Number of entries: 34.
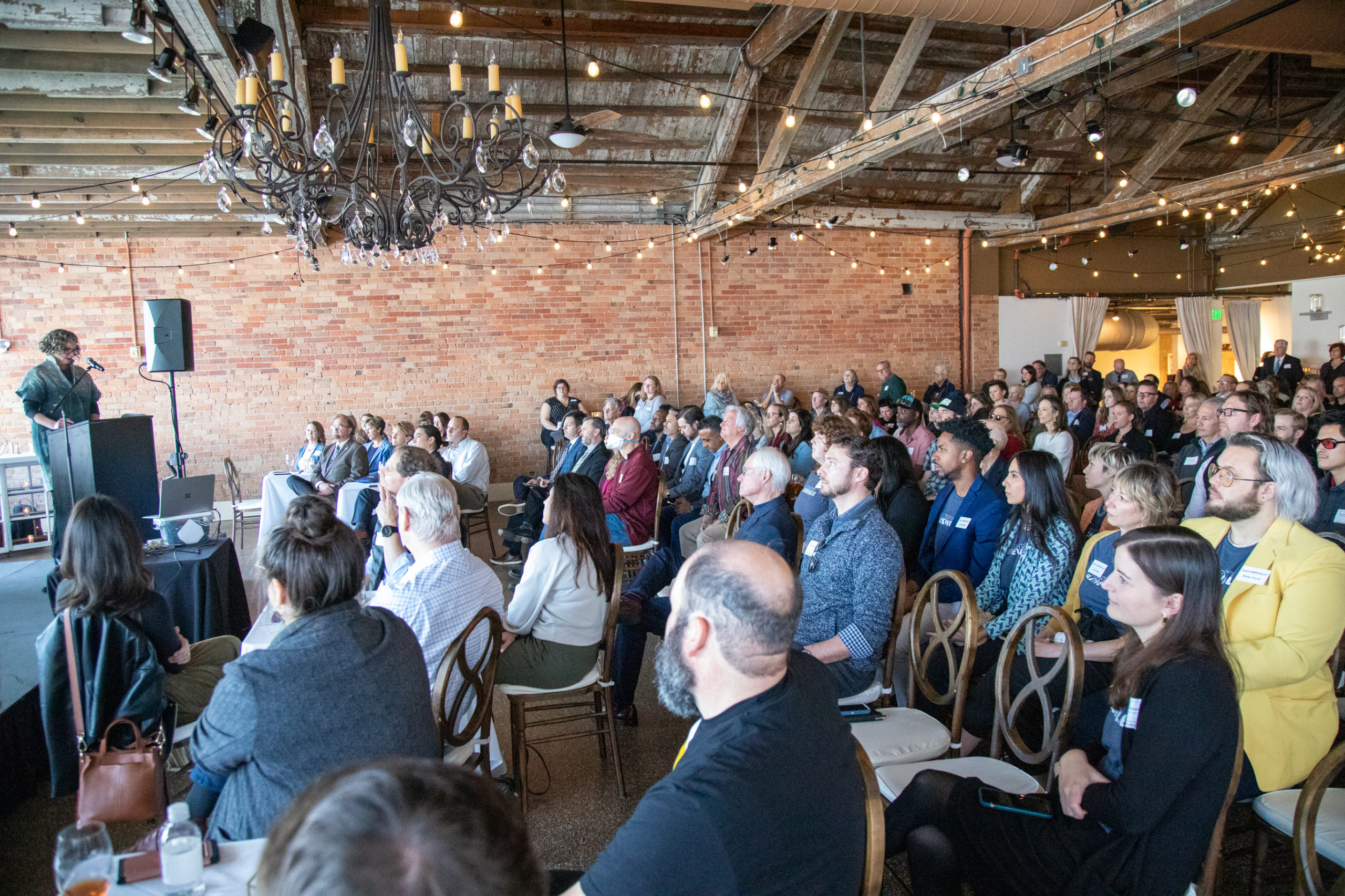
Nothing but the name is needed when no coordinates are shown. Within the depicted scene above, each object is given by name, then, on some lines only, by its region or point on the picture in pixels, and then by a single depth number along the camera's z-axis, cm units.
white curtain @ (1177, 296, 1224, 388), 1392
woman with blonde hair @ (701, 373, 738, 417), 1001
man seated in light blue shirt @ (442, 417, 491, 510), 655
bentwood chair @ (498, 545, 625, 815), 272
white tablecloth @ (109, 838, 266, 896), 138
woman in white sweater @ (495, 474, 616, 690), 275
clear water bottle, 136
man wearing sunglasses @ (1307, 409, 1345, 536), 359
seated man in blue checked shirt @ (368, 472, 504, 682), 236
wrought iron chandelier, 329
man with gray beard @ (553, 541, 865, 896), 110
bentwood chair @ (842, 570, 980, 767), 227
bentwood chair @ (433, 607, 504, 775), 215
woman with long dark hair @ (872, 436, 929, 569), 379
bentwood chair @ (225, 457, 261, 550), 686
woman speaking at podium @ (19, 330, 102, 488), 523
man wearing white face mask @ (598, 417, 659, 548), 489
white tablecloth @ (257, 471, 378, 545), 582
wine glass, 128
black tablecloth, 365
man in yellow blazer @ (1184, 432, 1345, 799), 201
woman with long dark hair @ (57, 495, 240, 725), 245
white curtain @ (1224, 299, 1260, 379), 1427
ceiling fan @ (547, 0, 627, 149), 461
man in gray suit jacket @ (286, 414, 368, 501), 677
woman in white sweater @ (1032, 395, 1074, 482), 541
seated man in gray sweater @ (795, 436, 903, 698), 254
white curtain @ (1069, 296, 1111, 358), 1278
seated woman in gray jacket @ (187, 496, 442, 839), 157
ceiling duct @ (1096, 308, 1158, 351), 1368
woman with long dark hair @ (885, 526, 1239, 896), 154
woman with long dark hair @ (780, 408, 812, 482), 588
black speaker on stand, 553
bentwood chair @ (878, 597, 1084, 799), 198
